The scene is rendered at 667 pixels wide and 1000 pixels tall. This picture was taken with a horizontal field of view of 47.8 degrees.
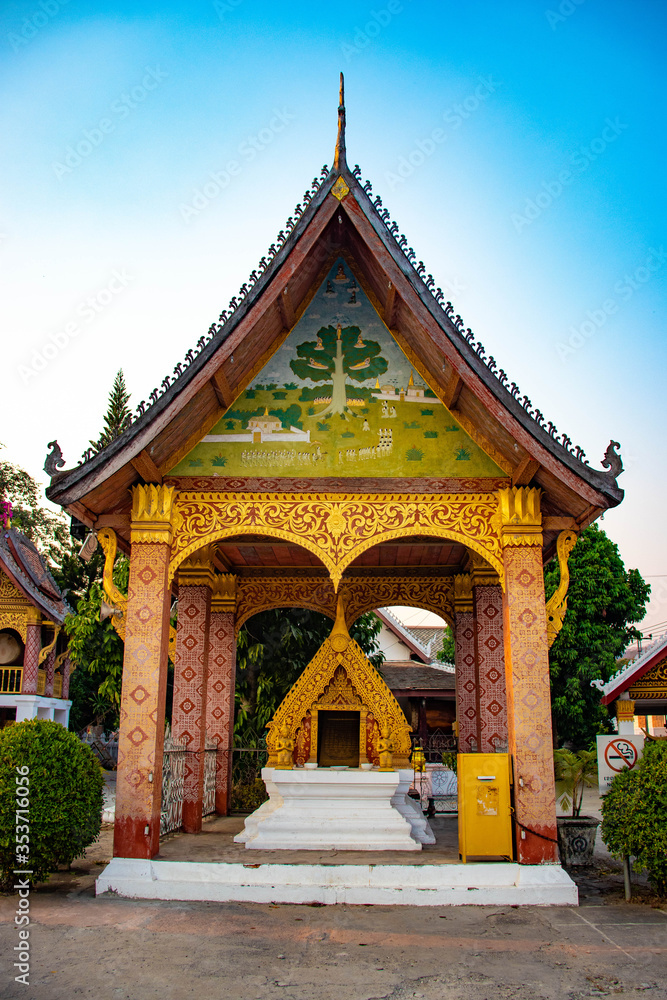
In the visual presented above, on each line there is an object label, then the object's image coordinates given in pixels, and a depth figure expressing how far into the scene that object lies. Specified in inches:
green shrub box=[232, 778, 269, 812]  517.3
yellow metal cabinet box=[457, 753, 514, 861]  294.0
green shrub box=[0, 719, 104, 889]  272.7
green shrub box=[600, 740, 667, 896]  273.1
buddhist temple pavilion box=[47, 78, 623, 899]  297.1
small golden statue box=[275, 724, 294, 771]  377.4
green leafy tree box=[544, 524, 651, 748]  949.8
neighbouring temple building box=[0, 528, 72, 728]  938.1
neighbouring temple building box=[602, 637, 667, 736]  441.4
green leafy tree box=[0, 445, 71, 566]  1370.6
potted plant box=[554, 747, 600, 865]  366.3
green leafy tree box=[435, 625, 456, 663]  1250.6
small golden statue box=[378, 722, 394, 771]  374.0
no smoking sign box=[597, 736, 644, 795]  339.9
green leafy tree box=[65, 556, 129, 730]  815.1
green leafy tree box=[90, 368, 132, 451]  1306.6
